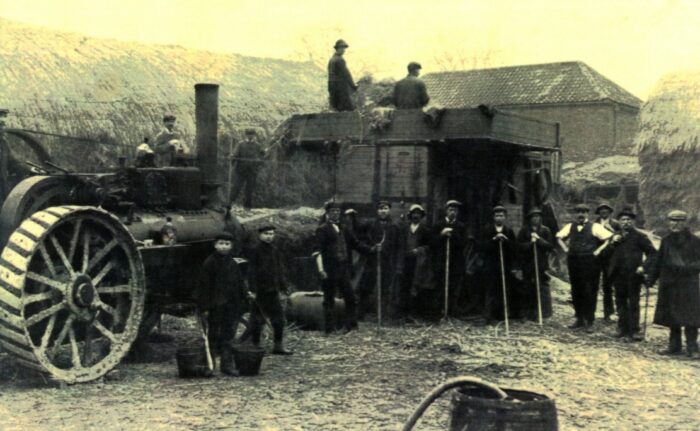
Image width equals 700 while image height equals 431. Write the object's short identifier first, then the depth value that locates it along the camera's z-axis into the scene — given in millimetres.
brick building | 35875
